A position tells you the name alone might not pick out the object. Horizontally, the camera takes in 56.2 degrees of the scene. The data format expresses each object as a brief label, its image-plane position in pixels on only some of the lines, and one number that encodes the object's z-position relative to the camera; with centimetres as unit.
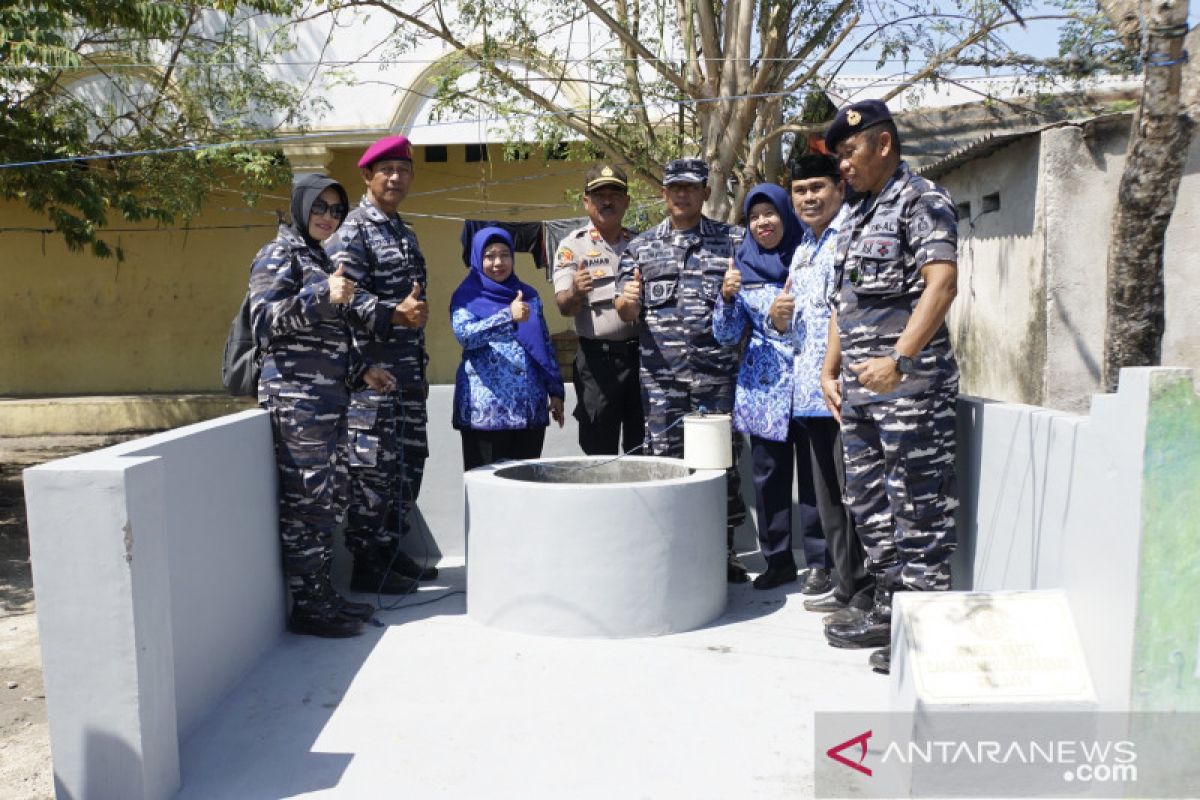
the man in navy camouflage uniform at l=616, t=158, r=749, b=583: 518
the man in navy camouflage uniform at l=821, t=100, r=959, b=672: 376
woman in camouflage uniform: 426
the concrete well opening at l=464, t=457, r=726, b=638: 440
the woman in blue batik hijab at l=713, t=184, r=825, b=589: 501
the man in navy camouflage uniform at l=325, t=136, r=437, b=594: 487
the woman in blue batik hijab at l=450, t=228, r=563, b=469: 529
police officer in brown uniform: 541
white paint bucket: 486
